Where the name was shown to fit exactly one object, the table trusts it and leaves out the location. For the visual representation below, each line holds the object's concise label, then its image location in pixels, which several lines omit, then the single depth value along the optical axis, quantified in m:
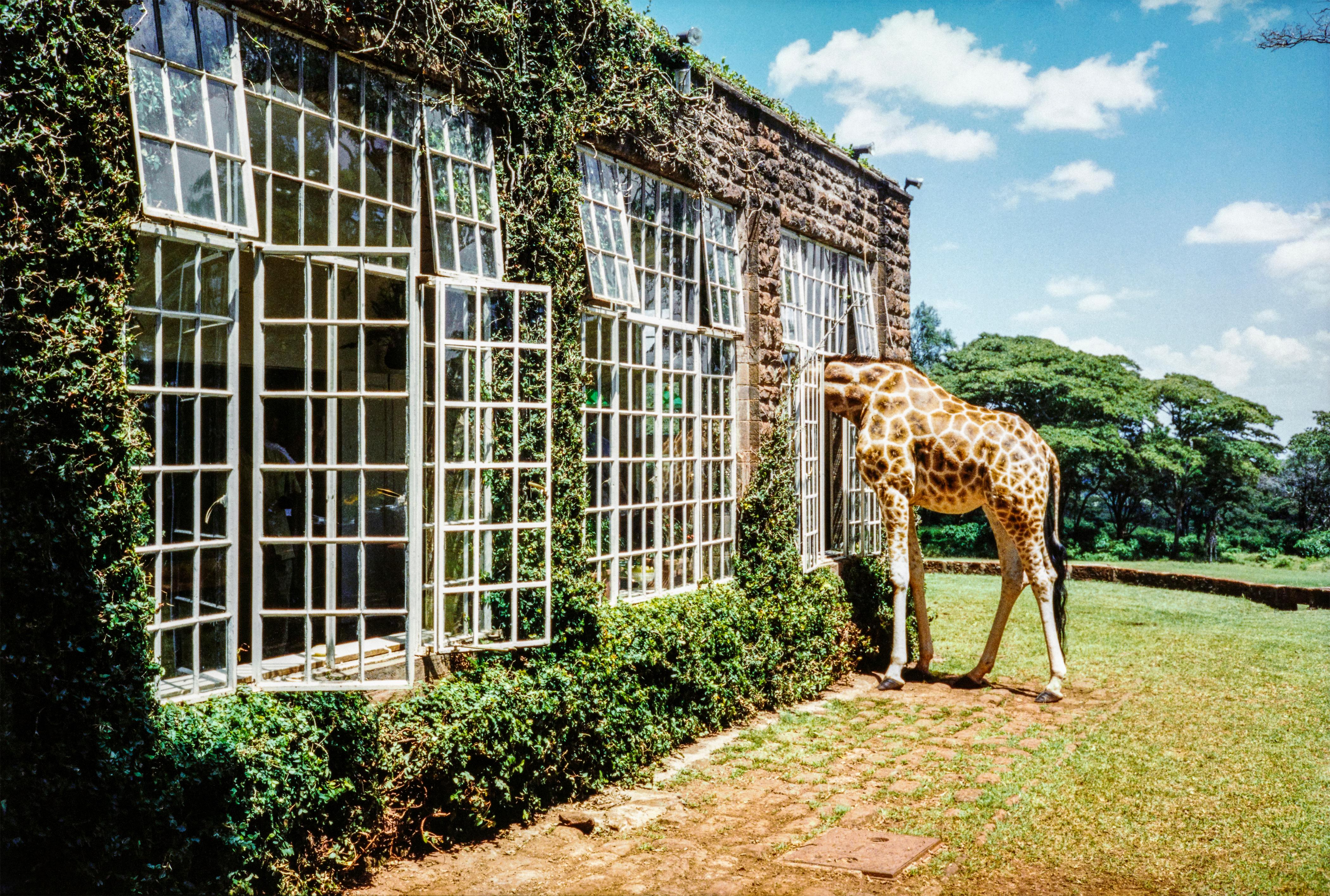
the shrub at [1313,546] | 27.98
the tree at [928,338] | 47.84
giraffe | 10.10
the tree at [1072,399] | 28.88
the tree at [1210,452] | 28.33
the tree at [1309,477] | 31.05
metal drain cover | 5.74
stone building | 5.05
